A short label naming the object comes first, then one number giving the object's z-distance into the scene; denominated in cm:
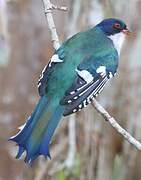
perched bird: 718
